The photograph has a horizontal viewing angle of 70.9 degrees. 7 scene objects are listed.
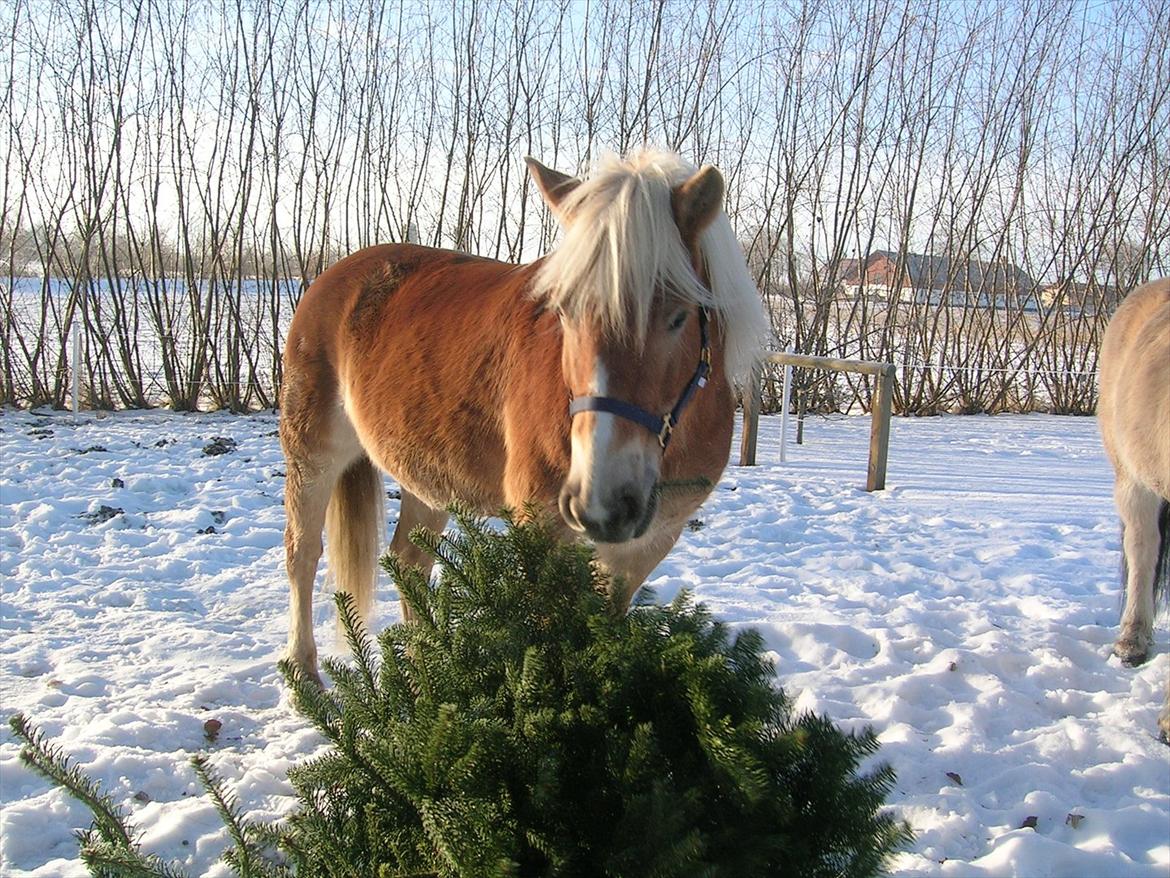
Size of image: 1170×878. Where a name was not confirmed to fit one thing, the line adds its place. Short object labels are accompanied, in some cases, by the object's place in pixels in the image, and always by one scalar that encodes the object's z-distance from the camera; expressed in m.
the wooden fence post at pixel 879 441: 7.12
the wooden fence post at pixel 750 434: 7.98
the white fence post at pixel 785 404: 8.21
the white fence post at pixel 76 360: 9.20
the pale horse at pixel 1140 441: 3.37
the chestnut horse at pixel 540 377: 2.03
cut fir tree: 1.03
